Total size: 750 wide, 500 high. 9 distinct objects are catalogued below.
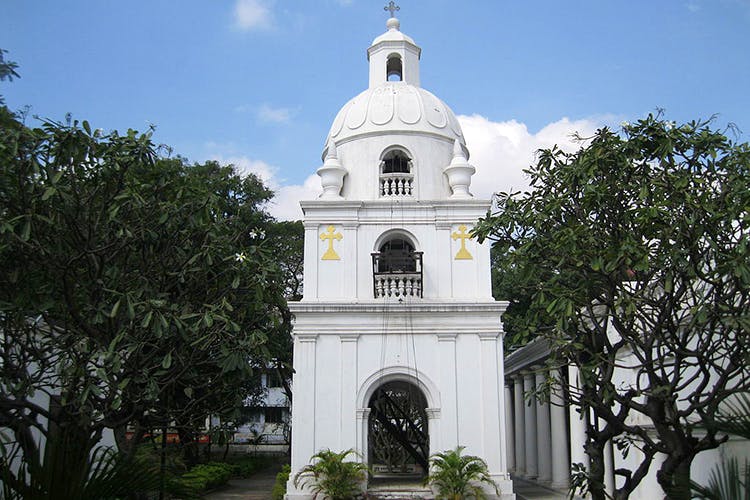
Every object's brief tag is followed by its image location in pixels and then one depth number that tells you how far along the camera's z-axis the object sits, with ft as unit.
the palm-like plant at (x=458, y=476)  56.29
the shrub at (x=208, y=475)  77.82
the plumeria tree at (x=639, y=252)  34.68
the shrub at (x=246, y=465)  103.84
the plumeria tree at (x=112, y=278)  32.24
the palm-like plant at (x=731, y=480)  18.21
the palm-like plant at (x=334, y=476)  56.85
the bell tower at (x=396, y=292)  60.80
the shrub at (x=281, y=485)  62.23
